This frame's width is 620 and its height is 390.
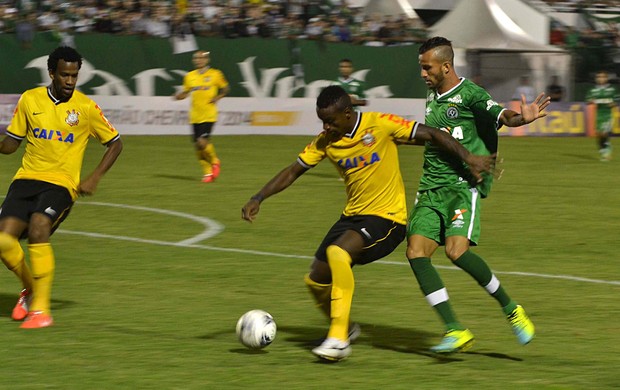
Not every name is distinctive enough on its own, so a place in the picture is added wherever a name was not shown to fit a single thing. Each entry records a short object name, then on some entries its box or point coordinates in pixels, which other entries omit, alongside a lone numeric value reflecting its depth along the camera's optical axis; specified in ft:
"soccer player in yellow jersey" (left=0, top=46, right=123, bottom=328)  55.47
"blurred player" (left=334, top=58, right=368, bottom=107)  137.39
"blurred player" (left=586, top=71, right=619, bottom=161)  168.55
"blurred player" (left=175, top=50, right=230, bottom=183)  129.80
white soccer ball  49.16
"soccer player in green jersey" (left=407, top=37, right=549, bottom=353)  49.14
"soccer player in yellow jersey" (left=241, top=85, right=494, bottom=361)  48.14
